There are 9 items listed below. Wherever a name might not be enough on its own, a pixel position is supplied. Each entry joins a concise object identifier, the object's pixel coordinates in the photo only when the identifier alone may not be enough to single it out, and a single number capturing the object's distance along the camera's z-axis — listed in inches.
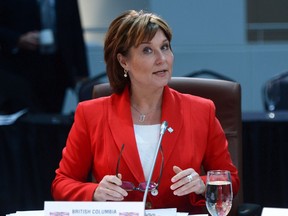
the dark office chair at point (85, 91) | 309.6
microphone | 170.2
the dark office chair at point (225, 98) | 216.5
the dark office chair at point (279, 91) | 340.8
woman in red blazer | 191.6
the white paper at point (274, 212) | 172.6
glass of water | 153.3
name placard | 152.3
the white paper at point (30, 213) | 171.9
